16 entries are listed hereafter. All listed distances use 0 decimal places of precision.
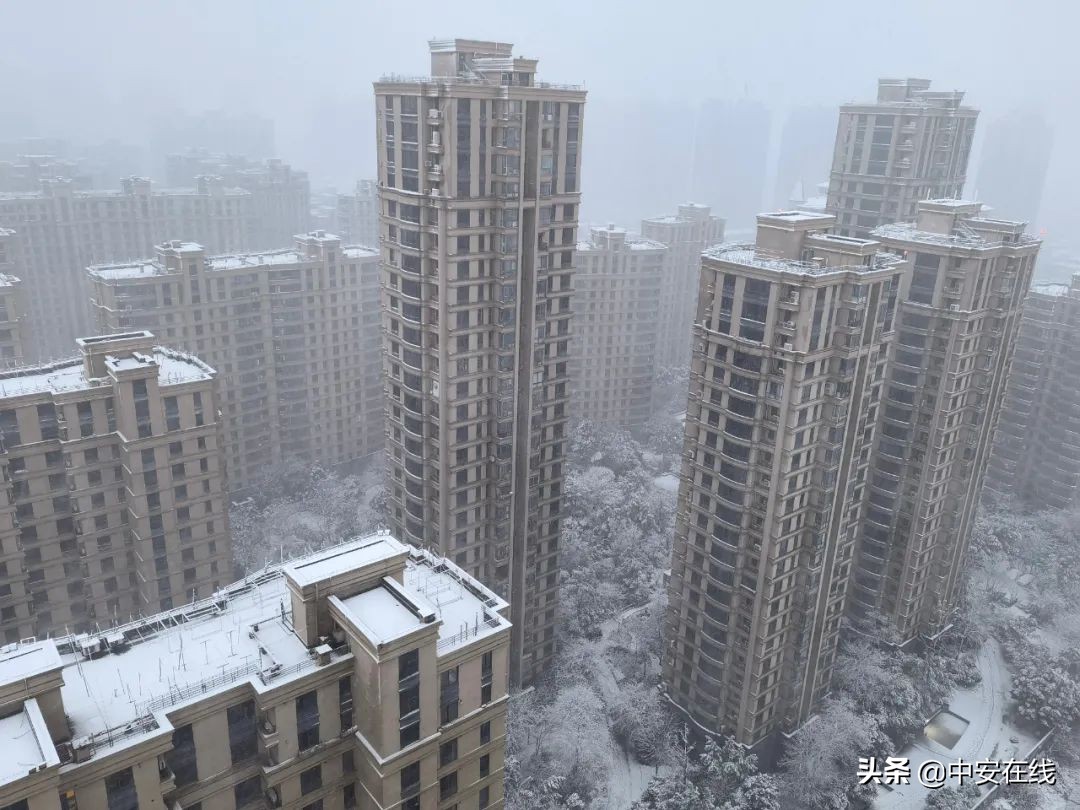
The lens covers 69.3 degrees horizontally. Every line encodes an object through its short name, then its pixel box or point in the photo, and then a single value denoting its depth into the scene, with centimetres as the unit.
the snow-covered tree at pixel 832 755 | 7094
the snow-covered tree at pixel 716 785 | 6712
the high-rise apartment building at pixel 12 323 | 9794
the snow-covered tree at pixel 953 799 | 6938
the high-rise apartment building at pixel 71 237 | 15000
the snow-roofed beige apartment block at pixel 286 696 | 3312
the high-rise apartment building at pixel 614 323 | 13875
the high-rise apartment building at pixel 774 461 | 6284
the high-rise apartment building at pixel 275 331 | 10600
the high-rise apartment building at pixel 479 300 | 6475
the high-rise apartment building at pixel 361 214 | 18675
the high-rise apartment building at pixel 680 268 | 16588
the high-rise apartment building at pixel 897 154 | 9819
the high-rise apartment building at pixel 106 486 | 6825
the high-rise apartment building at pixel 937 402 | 7706
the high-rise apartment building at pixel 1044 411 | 11912
